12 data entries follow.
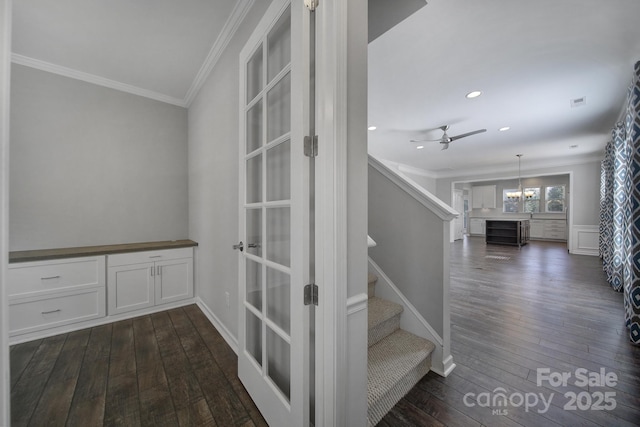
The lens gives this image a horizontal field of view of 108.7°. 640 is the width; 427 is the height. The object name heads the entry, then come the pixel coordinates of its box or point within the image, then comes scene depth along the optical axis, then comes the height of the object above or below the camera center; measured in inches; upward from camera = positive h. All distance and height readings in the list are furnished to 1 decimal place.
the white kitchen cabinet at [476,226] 397.1 -26.1
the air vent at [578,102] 123.6 +60.5
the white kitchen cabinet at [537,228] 355.3 -25.9
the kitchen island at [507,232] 289.8 -26.6
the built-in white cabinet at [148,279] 95.9 -29.8
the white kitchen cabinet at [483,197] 389.1 +26.3
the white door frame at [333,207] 36.8 +0.8
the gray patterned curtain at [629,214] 82.9 -1.0
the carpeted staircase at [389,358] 52.4 -39.3
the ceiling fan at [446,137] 160.1 +53.9
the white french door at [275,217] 40.1 -1.0
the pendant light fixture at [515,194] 325.5 +24.8
